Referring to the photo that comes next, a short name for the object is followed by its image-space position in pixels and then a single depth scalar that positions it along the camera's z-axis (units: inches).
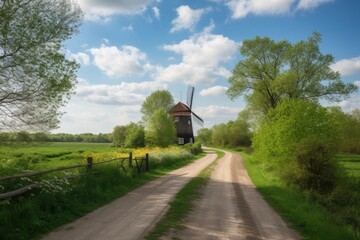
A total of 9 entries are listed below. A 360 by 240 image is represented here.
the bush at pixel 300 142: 841.5
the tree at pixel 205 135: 6205.7
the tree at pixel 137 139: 2466.8
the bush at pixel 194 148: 2365.9
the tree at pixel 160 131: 2373.3
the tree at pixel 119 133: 3604.8
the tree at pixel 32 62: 628.1
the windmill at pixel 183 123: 3015.3
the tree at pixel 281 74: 1555.1
